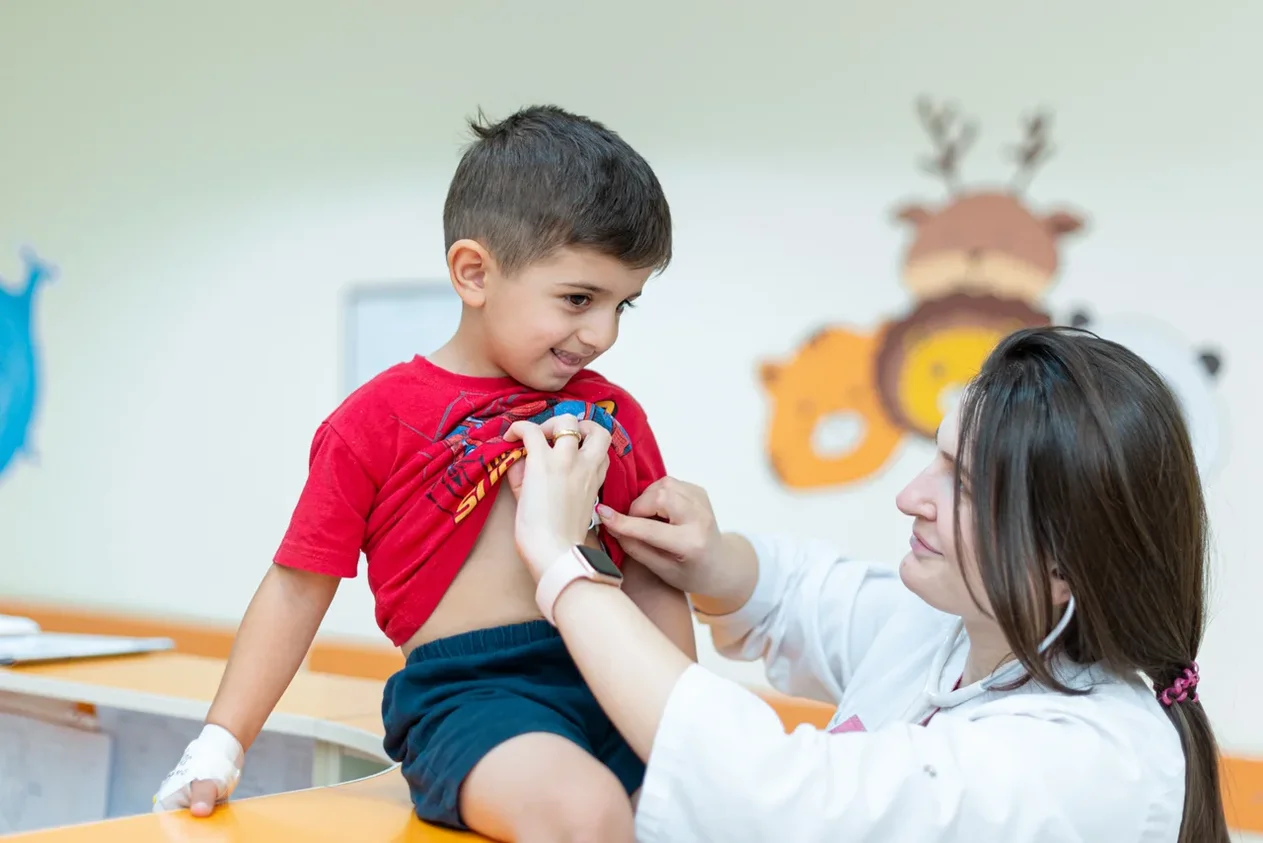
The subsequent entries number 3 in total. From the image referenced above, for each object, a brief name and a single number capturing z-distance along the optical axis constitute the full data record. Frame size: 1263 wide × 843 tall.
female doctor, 1.05
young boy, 1.32
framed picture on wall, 3.87
